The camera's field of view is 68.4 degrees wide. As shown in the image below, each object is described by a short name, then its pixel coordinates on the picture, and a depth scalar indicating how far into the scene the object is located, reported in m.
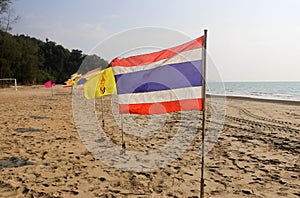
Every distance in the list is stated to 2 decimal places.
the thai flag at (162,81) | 3.11
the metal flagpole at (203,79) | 2.84
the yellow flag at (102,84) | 5.75
